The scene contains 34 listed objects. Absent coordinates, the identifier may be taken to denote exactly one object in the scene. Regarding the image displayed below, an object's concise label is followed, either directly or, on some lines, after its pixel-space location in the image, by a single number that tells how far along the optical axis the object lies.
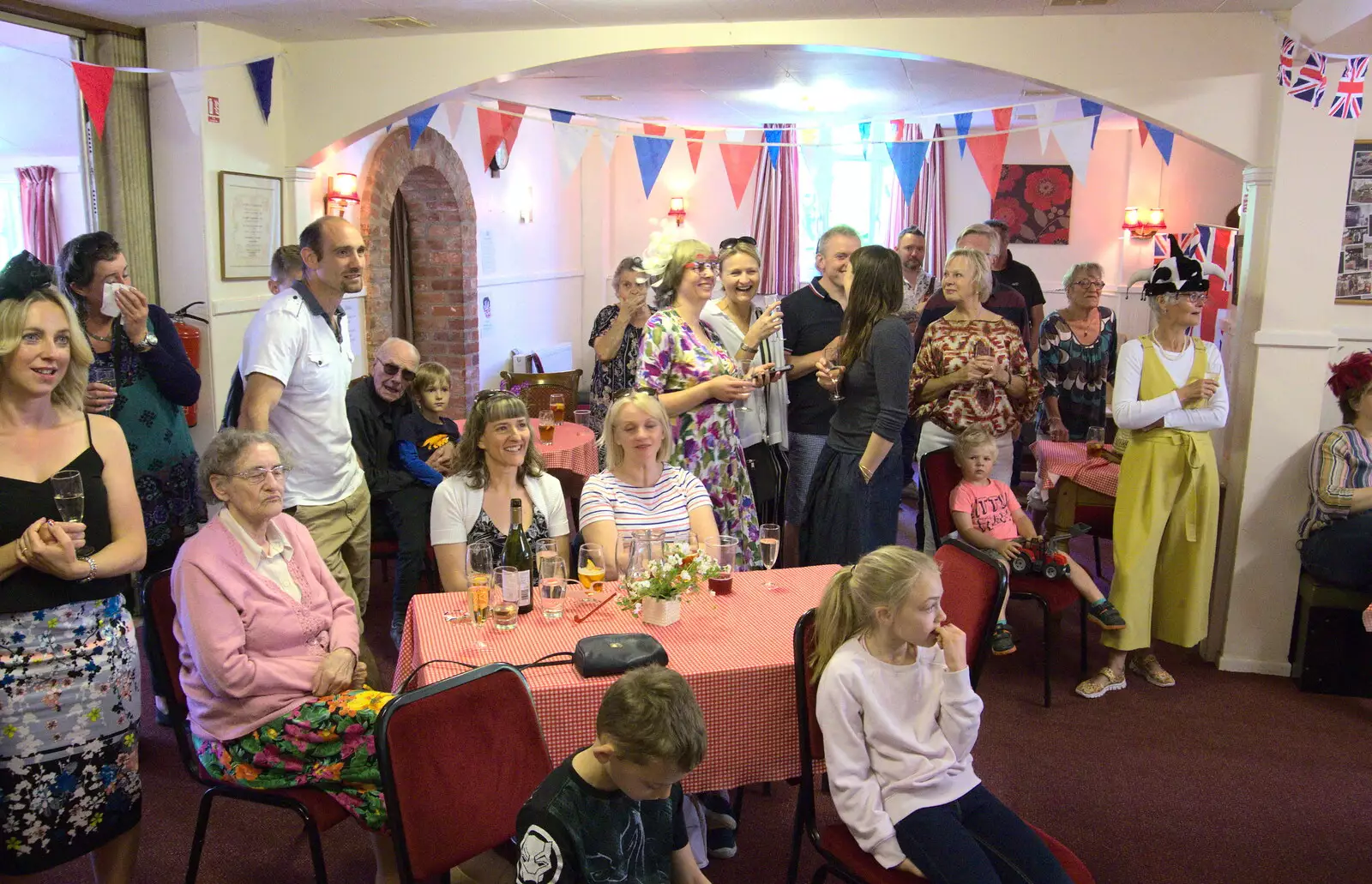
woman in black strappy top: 2.30
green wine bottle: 3.03
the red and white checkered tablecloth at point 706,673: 2.35
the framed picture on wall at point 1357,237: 4.18
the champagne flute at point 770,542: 2.99
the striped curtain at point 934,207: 11.14
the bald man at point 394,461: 4.25
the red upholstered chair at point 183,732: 2.41
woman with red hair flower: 4.03
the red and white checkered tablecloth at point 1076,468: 4.51
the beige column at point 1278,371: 4.15
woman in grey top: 3.73
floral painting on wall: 10.86
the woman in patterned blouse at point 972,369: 4.33
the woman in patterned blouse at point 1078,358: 5.49
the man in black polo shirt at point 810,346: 4.44
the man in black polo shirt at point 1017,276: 6.42
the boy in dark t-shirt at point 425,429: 4.34
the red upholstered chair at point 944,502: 4.13
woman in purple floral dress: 3.74
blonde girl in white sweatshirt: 2.21
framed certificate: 4.74
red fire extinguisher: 4.64
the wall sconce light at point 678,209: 11.59
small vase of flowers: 2.66
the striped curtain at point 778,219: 11.55
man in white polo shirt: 3.27
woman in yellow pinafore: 4.11
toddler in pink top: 4.16
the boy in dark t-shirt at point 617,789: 1.75
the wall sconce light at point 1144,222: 10.16
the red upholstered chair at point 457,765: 1.95
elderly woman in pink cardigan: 2.42
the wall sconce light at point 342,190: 6.37
